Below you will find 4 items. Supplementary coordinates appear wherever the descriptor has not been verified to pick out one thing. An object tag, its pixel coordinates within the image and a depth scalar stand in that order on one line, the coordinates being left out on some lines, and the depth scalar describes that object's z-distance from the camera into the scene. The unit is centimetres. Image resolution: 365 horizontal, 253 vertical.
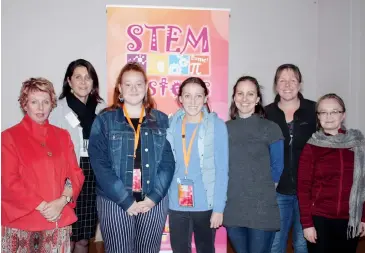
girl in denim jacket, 208
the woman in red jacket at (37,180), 204
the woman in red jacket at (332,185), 212
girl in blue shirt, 221
